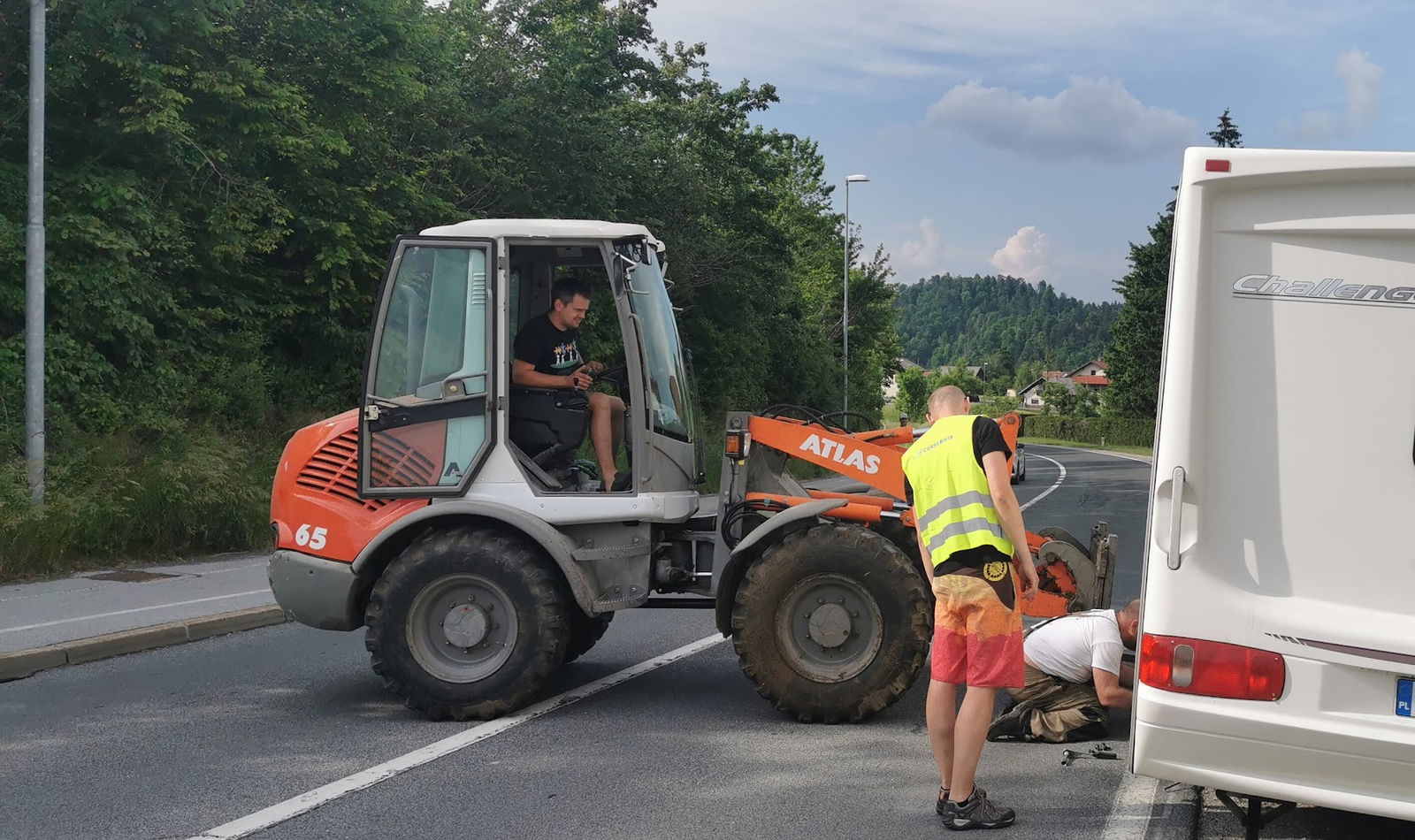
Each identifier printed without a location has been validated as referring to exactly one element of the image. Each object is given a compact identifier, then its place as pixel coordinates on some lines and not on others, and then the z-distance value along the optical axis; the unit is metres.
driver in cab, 7.53
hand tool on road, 6.29
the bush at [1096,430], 79.69
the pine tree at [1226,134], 64.19
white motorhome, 4.20
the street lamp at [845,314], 48.58
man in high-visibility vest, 5.29
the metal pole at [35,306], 13.31
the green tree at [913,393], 115.88
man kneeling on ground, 6.53
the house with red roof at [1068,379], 170.46
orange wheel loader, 7.00
